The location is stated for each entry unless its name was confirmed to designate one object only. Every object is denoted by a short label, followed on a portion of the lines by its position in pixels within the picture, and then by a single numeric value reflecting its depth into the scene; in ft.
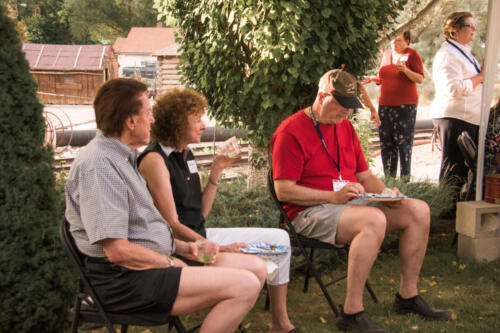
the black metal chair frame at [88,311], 6.52
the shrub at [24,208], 8.76
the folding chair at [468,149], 14.83
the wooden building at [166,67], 85.66
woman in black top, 7.86
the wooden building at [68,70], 101.04
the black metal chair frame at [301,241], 10.18
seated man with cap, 9.55
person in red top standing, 18.90
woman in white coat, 16.19
